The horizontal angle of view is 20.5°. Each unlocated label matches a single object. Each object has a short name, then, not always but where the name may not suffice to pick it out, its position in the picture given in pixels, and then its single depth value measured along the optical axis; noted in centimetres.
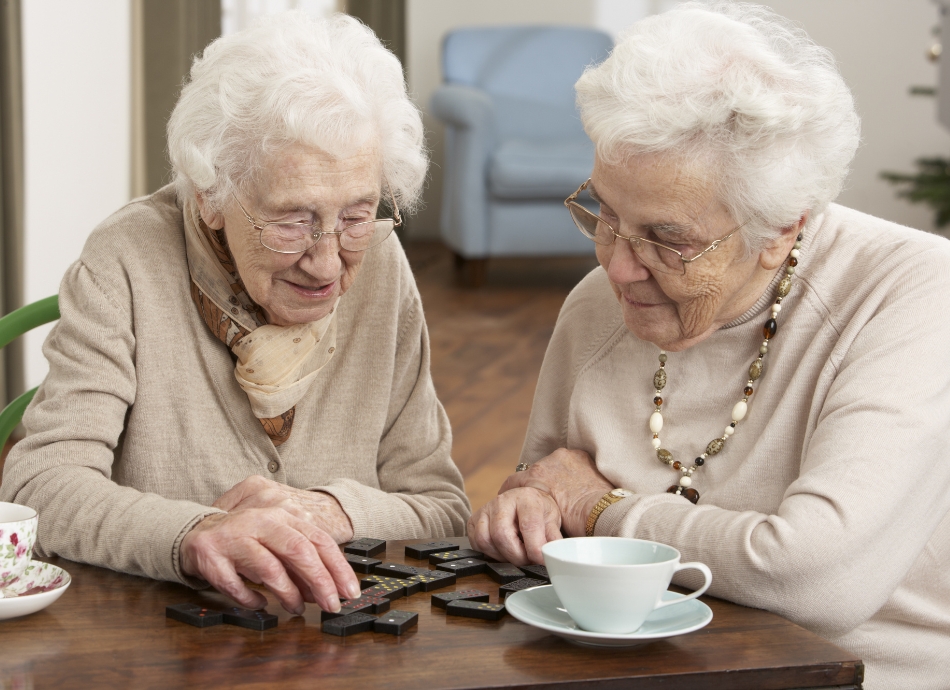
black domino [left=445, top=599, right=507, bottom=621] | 224
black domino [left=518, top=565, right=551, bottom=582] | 236
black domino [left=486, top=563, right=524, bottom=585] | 235
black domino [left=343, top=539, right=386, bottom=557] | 240
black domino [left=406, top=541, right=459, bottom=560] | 241
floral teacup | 225
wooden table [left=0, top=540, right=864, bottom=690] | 213
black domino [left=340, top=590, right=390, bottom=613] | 225
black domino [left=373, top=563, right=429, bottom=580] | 235
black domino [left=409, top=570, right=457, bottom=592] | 232
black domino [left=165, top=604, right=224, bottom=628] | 222
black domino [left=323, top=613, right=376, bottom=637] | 221
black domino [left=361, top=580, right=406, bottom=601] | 229
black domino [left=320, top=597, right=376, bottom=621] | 224
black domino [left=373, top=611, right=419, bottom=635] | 221
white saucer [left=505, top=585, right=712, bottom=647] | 218
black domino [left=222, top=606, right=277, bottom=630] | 222
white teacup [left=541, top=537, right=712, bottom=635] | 216
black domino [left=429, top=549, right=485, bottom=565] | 240
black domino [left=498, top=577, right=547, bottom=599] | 231
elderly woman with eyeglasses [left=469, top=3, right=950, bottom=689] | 234
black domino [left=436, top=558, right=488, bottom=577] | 237
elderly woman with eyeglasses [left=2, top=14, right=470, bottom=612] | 253
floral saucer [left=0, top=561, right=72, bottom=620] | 222
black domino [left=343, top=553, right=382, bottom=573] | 237
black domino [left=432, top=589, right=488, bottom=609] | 227
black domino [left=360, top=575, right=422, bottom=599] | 230
